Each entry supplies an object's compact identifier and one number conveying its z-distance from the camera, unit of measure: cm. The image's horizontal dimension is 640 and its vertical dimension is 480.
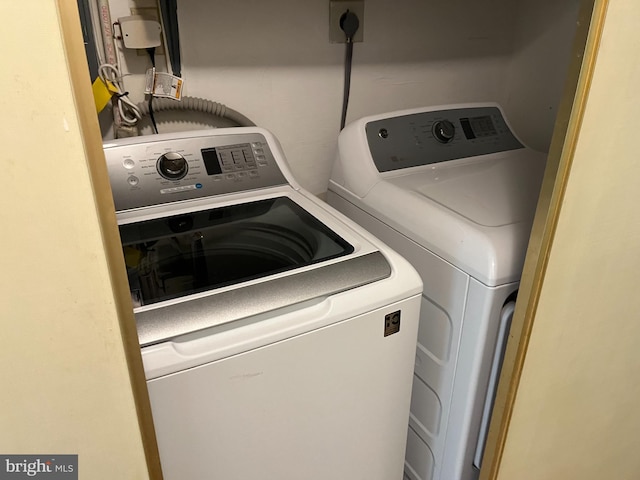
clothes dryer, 104
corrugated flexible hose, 134
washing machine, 81
